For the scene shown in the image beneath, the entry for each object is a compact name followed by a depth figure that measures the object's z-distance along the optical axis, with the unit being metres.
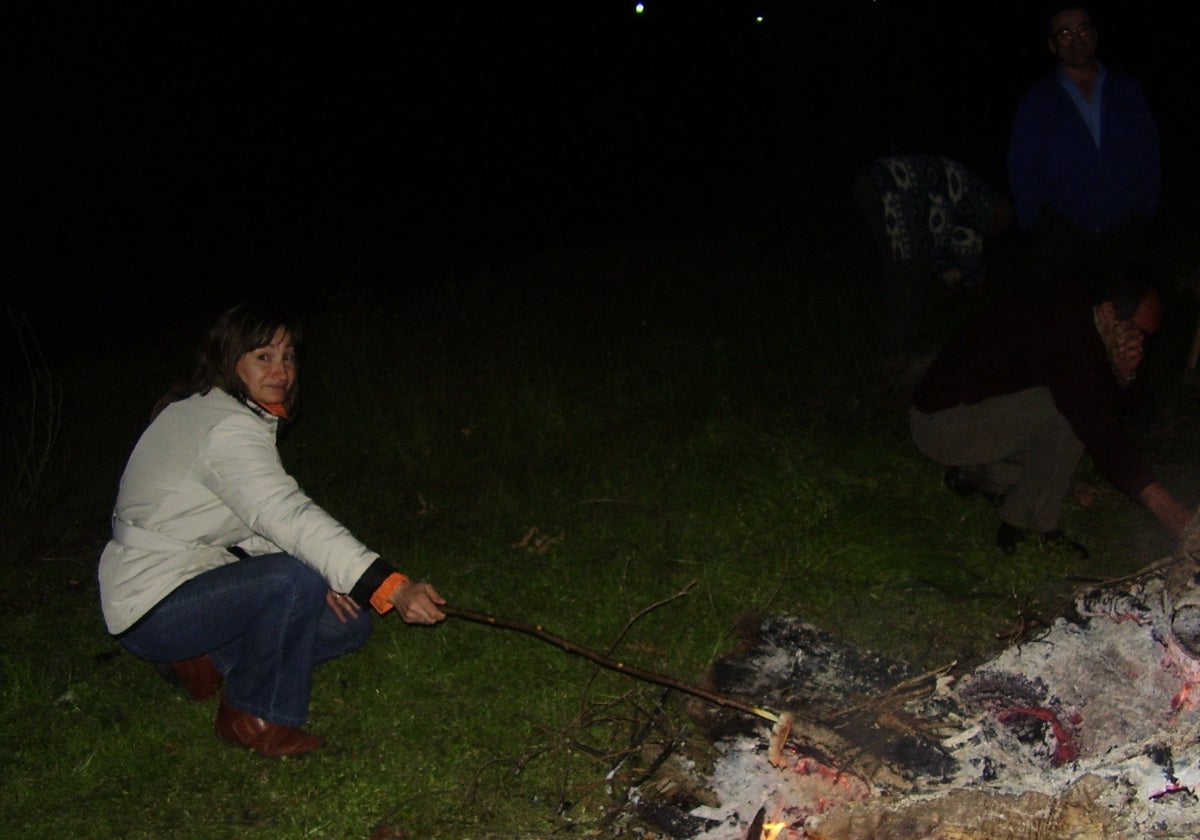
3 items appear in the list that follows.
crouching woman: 3.36
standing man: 5.28
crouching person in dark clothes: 4.13
